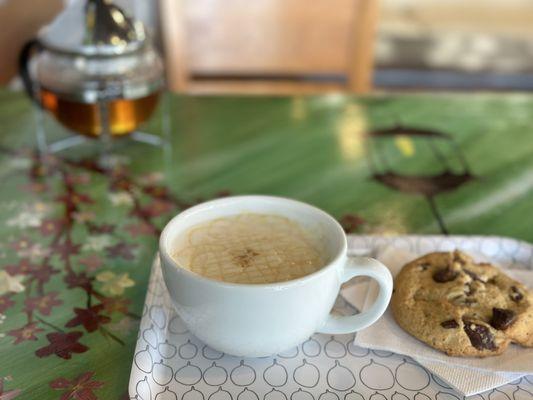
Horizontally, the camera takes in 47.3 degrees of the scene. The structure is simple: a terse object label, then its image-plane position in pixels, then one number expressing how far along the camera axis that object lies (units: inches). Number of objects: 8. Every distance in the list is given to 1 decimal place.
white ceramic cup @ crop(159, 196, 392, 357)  21.3
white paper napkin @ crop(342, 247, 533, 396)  22.5
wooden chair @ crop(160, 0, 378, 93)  65.7
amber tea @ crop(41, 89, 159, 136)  38.6
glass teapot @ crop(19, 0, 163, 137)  37.1
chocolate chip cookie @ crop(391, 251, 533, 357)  23.5
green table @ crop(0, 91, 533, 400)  25.6
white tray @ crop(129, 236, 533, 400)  22.5
